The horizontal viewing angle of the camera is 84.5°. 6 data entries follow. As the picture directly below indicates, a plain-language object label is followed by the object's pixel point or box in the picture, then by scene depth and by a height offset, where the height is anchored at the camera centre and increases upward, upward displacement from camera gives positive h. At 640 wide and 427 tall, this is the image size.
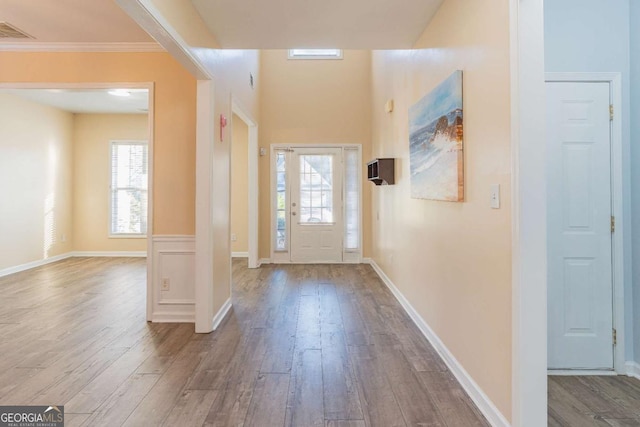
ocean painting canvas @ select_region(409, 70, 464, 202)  2.19 +0.54
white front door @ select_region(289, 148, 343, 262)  6.30 +0.21
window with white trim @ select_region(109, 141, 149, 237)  6.82 +0.53
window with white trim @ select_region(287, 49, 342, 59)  6.29 +2.91
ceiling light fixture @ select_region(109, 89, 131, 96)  5.32 +1.89
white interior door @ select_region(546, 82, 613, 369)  2.32 -0.05
